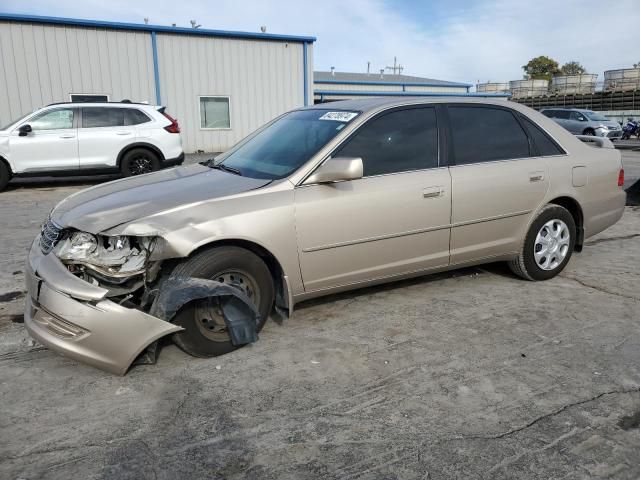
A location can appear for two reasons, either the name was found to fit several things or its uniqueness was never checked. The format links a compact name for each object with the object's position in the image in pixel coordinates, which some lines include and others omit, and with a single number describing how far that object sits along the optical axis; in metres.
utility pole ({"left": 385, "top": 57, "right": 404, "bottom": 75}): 86.06
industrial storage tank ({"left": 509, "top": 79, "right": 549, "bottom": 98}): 47.58
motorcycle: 27.70
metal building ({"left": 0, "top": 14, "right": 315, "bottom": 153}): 15.50
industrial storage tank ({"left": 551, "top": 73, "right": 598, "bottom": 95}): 44.38
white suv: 10.53
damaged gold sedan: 3.10
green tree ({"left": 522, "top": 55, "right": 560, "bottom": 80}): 73.31
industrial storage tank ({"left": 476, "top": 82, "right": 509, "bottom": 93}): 51.94
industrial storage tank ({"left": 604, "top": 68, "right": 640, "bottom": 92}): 39.69
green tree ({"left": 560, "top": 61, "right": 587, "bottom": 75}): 81.44
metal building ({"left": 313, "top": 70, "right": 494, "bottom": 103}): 29.64
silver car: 22.41
